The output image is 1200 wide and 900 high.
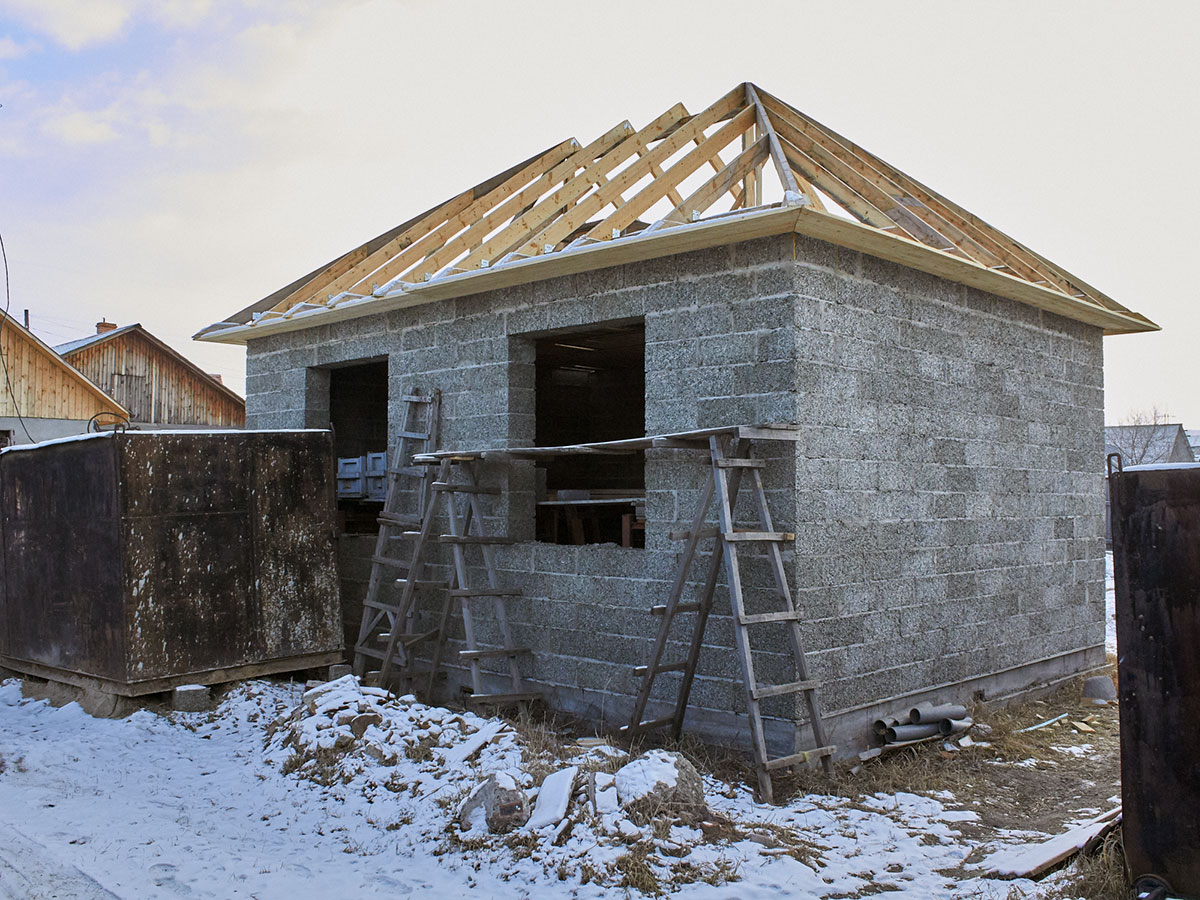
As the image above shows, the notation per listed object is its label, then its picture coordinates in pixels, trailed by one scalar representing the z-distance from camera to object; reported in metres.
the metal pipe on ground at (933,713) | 6.97
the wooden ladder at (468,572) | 7.36
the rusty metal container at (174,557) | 7.68
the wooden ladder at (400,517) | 8.42
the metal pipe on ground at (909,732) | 6.79
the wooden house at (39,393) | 21.89
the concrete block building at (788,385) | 6.50
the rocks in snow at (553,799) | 4.97
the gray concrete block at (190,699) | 7.71
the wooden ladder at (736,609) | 5.80
